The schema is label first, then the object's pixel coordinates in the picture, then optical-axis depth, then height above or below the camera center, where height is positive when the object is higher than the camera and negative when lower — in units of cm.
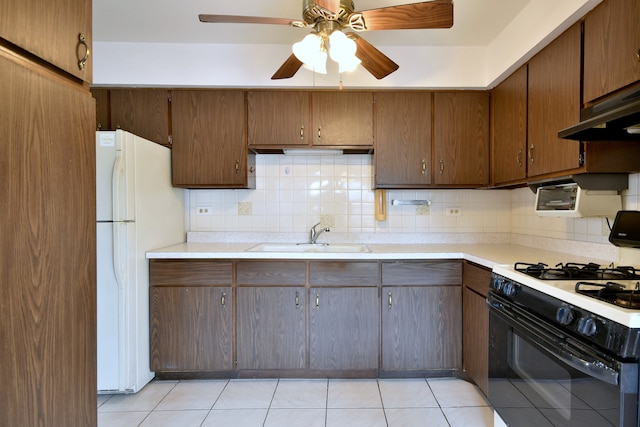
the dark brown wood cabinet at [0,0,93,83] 76 +46
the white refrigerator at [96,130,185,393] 192 -31
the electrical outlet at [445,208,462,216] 275 -4
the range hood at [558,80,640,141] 106 +32
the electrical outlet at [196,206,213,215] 275 -1
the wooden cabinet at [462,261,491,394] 189 -72
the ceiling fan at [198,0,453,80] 141 +88
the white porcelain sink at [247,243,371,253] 260 -32
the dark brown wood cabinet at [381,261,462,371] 217 -73
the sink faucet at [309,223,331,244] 267 -22
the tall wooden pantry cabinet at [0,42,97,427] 76 -4
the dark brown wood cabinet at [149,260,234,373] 215 -71
